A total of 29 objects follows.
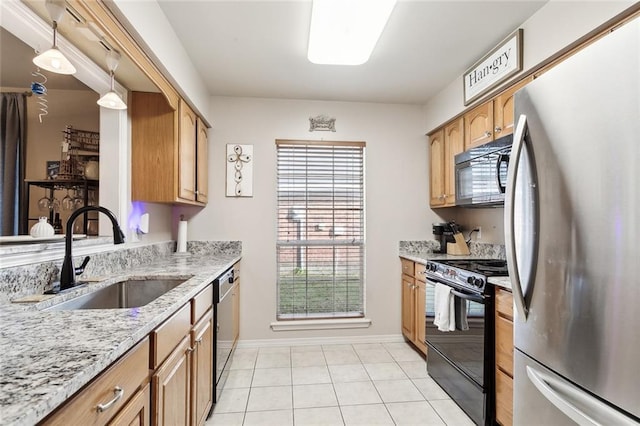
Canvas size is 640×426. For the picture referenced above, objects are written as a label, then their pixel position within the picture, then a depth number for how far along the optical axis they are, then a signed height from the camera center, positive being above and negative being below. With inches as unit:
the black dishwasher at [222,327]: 80.2 -31.4
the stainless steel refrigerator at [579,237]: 34.9 -2.5
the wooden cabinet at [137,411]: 34.4 -23.3
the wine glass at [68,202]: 77.6 +3.5
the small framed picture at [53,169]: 73.6 +11.2
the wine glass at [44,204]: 71.6 +2.9
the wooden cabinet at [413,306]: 110.7 -33.4
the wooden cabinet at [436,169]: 124.6 +20.1
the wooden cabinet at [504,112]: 85.8 +30.4
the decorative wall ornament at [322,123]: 129.4 +39.0
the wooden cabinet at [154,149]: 90.0 +19.5
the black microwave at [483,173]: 85.7 +13.7
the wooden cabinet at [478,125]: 95.4 +29.9
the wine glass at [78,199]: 80.7 +4.5
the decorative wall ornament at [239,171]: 125.5 +18.4
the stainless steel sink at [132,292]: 63.8 -16.4
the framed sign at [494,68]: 80.2 +42.7
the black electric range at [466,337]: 73.3 -31.5
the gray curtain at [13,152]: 65.3 +13.8
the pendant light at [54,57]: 50.2 +25.8
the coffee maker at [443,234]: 125.5 -6.6
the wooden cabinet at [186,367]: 45.4 -26.7
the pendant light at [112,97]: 66.5 +25.7
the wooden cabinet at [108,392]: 25.8 -17.3
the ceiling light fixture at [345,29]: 61.9 +41.2
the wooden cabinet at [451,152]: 112.5 +24.6
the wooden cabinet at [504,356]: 67.1 -30.6
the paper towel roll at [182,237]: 117.6 -7.6
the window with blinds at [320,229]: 129.1 -5.0
